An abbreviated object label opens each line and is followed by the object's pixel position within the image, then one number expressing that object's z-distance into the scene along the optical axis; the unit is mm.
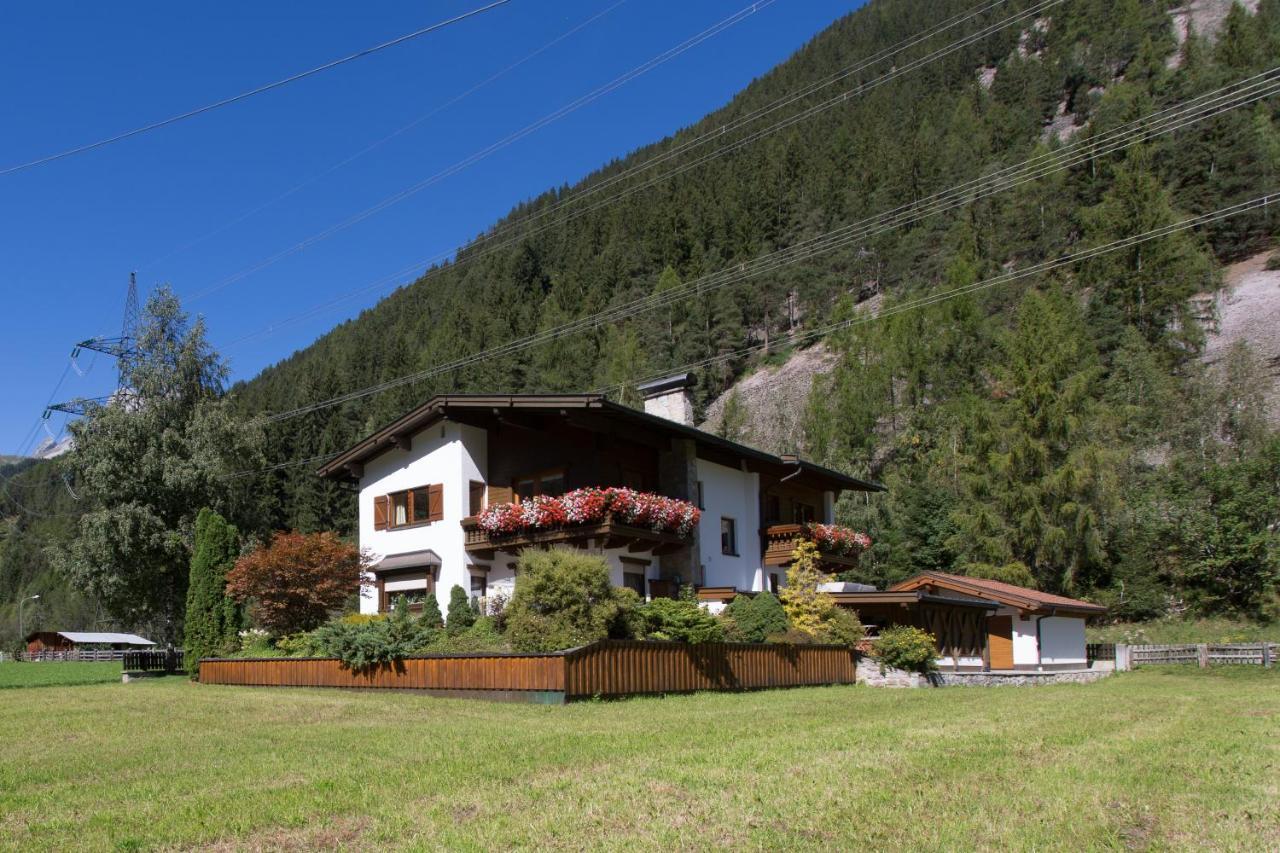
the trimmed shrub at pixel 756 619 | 24422
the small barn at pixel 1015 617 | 34312
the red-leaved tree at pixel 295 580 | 25906
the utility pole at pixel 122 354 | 42594
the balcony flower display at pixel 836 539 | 32706
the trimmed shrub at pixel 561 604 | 18578
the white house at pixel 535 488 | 26578
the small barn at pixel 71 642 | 99250
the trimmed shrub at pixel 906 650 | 26312
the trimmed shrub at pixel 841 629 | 26688
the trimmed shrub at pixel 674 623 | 21266
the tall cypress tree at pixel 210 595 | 28469
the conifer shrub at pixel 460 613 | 24578
